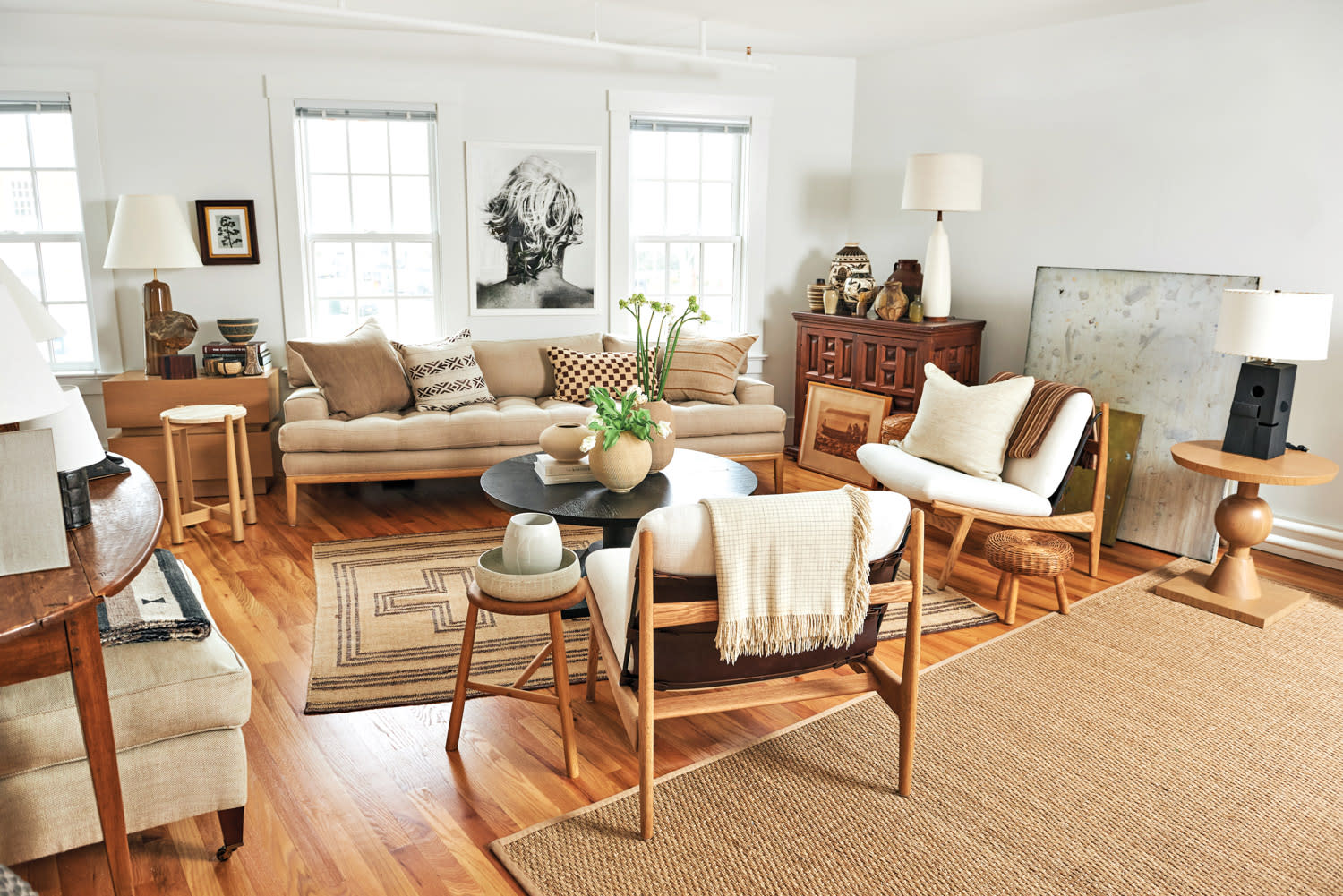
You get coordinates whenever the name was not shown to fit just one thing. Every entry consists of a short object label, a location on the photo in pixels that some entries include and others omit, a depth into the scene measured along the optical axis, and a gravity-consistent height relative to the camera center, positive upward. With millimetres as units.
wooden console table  1462 -614
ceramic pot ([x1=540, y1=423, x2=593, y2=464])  3461 -682
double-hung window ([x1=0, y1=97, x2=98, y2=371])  4934 +144
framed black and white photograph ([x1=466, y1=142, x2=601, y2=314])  5574 +172
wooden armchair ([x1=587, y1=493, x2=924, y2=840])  2074 -898
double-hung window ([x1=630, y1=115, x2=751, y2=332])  5945 +321
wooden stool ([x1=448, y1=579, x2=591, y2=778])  2324 -1063
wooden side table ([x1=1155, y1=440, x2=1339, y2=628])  3549 -1029
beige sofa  4586 -899
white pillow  3957 -677
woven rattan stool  3492 -1075
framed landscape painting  5387 -977
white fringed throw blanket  2072 -686
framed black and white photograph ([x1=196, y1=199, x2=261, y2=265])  5168 +101
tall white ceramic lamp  4969 +442
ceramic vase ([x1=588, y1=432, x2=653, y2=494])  3238 -706
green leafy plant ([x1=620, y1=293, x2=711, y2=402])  3531 -415
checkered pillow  5336 -657
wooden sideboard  5137 -501
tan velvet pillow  4789 -628
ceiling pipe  4027 +1090
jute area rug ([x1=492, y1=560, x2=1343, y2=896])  2119 -1358
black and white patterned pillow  5043 -663
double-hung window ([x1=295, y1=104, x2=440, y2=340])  5367 +203
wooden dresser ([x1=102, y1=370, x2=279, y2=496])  4754 -850
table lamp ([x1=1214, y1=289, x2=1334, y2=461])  3471 -279
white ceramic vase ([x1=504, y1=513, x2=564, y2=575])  2395 -745
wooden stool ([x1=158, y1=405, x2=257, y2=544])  4297 -1014
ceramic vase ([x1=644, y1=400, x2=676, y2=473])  3514 -688
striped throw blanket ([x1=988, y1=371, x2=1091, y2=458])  3844 -615
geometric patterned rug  2979 -1341
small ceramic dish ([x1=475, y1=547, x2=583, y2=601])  2318 -811
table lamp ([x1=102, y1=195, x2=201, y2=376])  4730 +55
